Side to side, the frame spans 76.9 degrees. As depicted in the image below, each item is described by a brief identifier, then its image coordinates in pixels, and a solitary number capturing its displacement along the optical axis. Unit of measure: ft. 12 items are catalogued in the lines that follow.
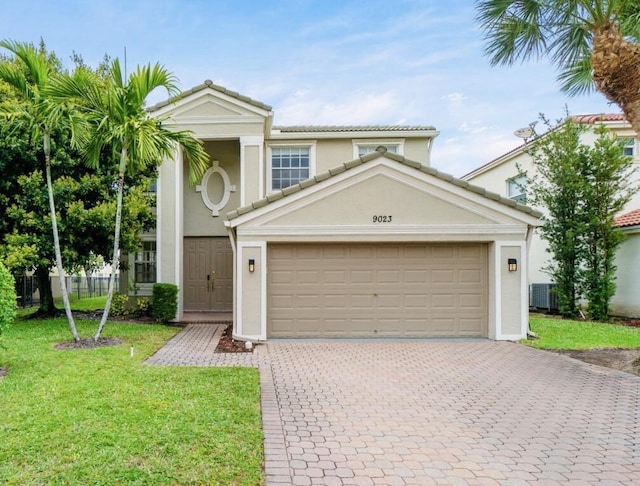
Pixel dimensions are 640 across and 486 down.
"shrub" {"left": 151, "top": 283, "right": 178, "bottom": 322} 40.83
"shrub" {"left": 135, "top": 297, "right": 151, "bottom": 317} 44.11
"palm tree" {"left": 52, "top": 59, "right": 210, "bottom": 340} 27.66
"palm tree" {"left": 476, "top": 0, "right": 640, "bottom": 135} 24.67
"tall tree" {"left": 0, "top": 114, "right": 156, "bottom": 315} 35.73
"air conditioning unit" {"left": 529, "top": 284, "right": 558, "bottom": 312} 51.78
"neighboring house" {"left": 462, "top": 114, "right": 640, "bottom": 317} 45.83
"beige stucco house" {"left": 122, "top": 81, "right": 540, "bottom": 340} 32.48
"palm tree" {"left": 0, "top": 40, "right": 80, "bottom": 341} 26.67
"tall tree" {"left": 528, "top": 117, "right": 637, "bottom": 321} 43.73
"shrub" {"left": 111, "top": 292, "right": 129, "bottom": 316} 43.47
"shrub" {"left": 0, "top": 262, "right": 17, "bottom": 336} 22.06
